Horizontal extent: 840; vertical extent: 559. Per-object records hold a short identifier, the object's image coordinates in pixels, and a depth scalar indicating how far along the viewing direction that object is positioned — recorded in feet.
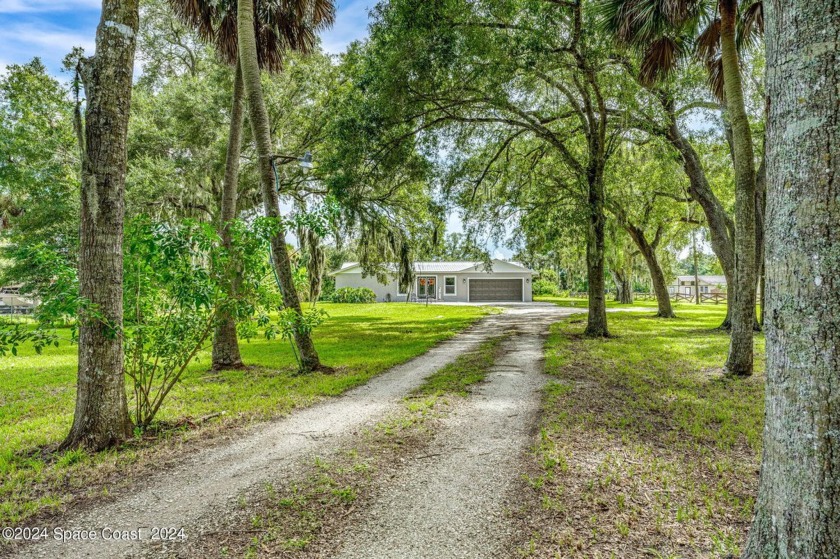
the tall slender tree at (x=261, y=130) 24.63
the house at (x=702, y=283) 184.24
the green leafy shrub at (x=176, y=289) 14.43
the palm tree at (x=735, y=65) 23.89
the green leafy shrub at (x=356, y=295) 108.99
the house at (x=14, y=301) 72.43
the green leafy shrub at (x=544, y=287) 148.05
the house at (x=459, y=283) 117.70
